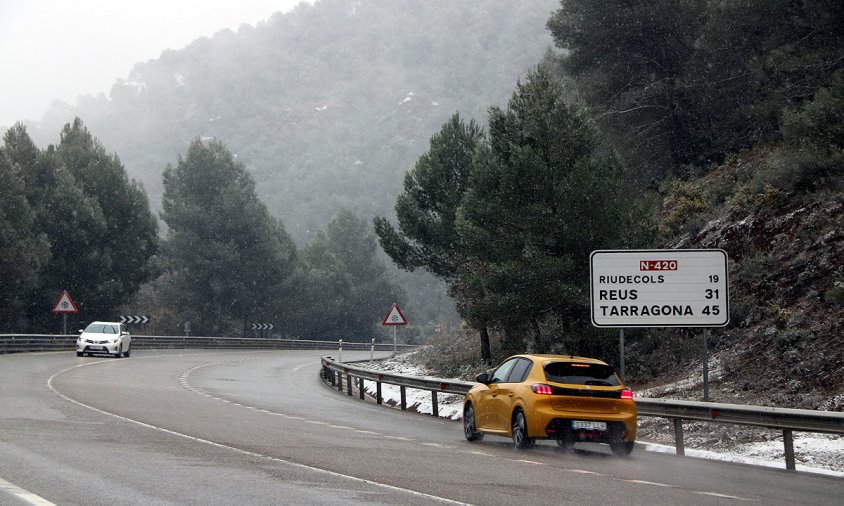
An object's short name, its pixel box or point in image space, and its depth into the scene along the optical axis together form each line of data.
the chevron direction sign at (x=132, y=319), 73.69
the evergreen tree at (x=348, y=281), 120.62
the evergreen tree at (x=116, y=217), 80.31
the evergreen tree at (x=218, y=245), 100.12
